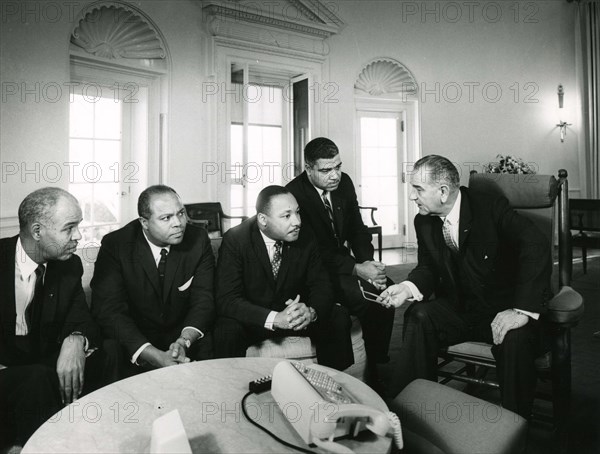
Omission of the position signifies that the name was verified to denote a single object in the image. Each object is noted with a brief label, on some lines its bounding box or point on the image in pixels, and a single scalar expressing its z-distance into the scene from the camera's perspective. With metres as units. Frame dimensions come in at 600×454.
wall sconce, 8.38
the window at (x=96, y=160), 4.98
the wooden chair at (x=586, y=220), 5.10
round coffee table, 1.18
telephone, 1.15
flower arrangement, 7.41
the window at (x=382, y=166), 7.52
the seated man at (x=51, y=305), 1.86
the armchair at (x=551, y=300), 2.07
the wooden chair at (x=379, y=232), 6.13
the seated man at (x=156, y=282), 2.22
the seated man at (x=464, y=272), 2.13
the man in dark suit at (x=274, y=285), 2.31
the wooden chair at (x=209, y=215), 5.29
